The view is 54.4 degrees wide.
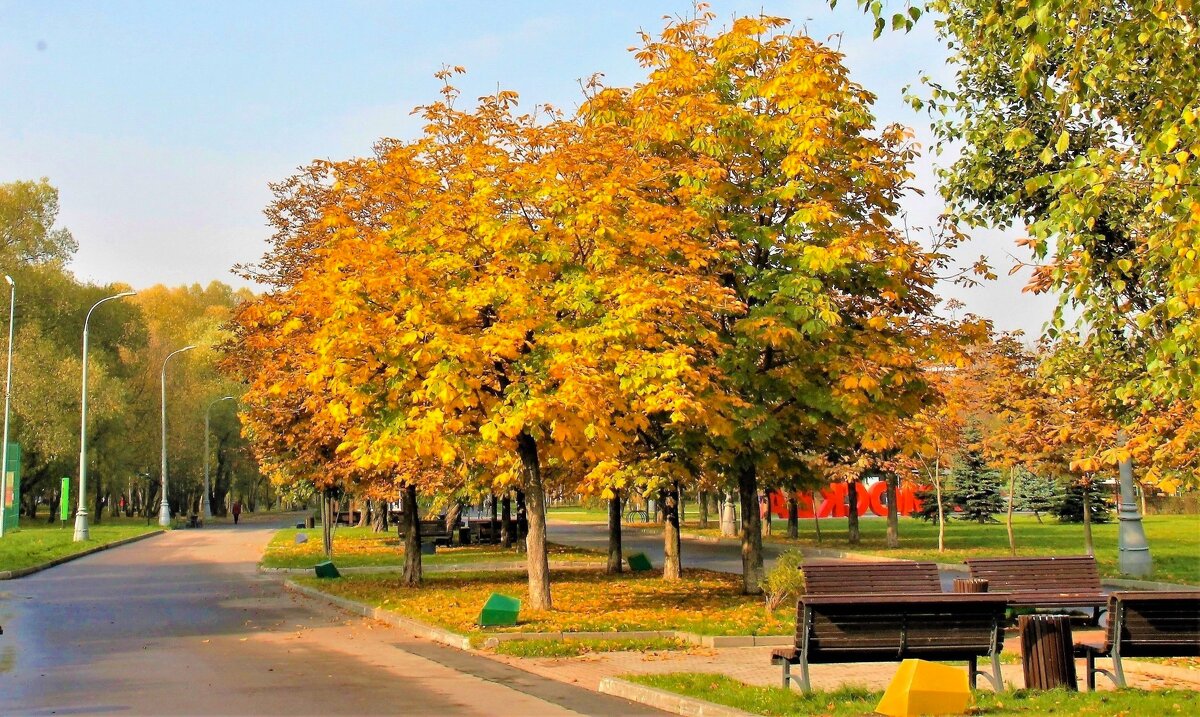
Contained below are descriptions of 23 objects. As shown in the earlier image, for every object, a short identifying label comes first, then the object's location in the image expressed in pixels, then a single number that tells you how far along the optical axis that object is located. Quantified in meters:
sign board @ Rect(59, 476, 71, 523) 51.46
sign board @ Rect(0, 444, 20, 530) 43.25
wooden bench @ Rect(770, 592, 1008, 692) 9.73
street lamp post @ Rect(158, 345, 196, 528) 65.12
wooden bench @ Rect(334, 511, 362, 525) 68.56
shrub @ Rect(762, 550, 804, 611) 17.53
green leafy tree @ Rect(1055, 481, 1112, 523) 57.88
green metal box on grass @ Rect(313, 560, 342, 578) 27.20
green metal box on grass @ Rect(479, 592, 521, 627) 16.22
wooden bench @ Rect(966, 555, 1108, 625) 12.87
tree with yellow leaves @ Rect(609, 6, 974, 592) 18.22
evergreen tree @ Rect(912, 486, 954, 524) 59.70
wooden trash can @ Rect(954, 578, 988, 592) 13.53
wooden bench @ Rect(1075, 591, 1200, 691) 10.02
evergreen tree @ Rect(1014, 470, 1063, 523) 68.75
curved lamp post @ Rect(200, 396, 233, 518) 71.79
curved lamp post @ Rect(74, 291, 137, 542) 45.78
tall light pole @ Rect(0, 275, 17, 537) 45.13
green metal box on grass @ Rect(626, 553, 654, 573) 28.97
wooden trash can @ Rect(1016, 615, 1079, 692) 10.23
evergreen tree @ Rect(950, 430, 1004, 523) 60.69
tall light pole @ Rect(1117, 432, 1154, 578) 24.84
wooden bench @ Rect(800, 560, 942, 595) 11.60
